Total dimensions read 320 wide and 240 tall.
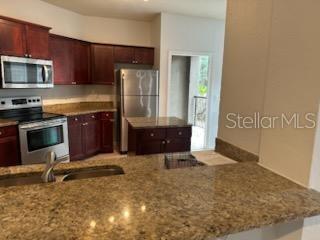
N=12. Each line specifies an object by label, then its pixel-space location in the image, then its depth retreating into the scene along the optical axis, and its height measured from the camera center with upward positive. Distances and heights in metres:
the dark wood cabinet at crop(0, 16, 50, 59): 2.95 +0.57
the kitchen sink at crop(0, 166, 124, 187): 1.23 -0.53
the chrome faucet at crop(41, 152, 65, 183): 1.16 -0.43
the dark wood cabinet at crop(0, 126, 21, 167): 2.76 -0.80
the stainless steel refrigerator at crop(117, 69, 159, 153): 4.25 -0.20
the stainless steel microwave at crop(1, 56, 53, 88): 2.98 +0.12
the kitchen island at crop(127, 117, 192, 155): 2.97 -0.67
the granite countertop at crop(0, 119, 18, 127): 2.74 -0.50
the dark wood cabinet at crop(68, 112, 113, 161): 3.97 -0.94
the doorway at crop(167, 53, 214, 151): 6.30 -0.15
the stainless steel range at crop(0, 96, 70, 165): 3.04 -0.65
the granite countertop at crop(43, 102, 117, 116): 4.04 -0.48
